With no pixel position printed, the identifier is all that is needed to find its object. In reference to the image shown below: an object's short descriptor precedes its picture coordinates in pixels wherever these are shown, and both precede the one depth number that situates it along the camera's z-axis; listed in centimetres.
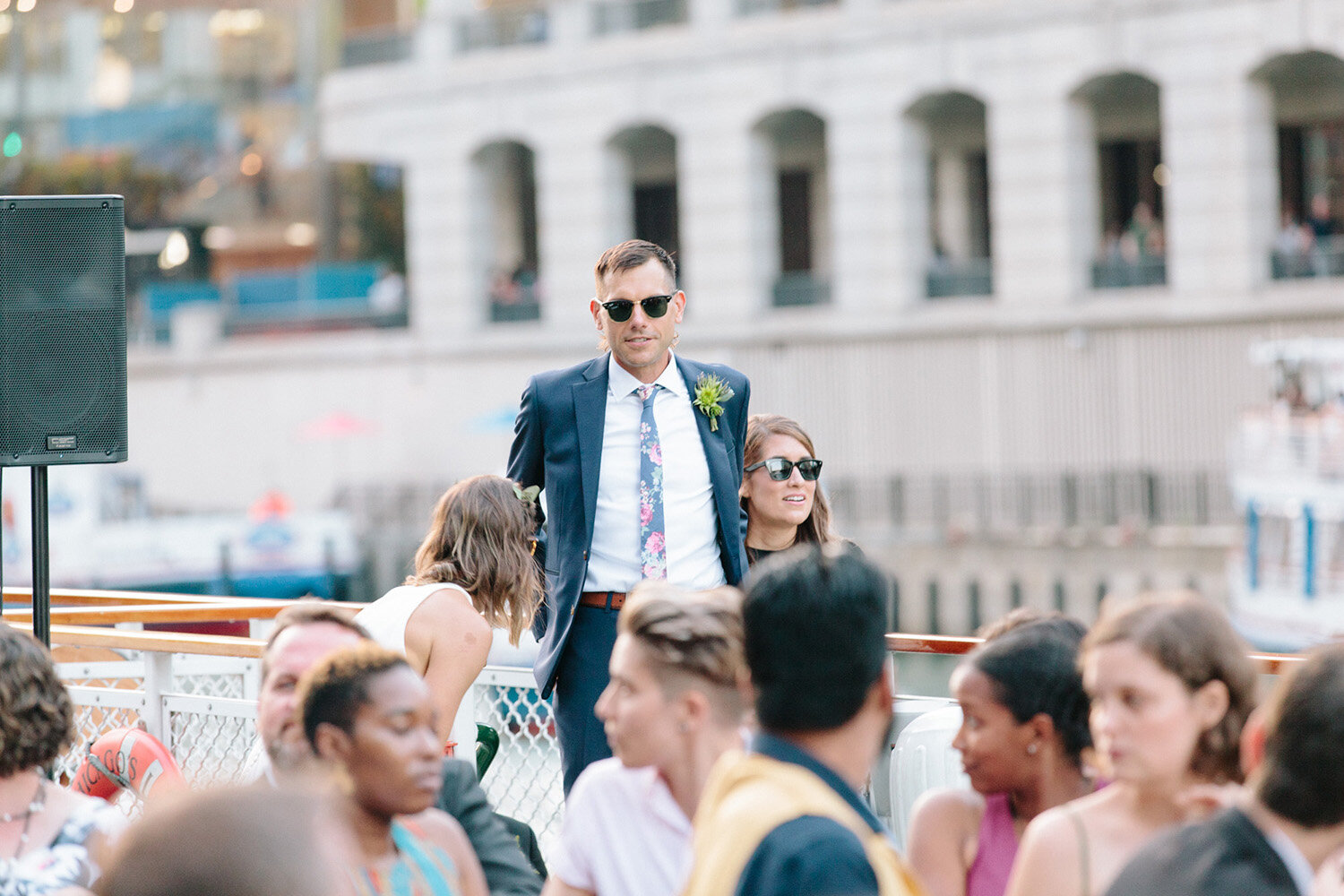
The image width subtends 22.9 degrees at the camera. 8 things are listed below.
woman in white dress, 855
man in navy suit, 926
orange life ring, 891
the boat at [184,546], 5086
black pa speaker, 1098
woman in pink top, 626
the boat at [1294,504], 4090
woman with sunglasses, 1015
